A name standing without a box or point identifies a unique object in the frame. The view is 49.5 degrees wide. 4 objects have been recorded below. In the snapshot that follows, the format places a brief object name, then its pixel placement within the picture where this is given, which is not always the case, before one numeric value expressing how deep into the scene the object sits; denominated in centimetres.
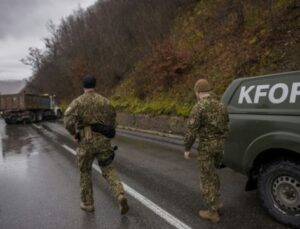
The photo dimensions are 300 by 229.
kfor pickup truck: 410
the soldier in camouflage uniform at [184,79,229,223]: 437
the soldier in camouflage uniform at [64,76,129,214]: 480
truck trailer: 2834
